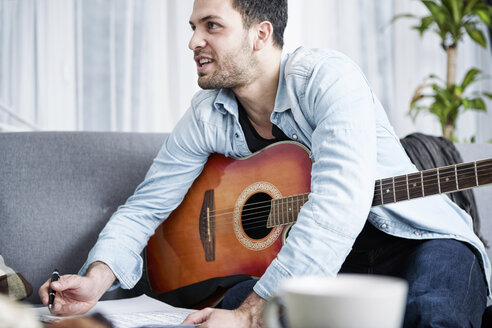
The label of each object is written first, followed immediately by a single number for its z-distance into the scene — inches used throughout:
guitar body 56.7
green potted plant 117.1
